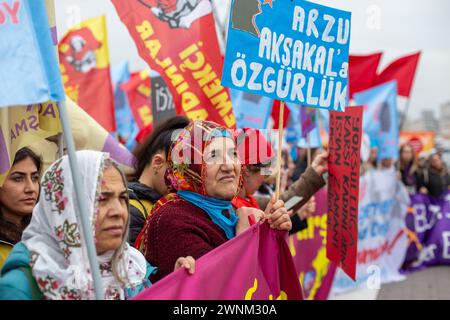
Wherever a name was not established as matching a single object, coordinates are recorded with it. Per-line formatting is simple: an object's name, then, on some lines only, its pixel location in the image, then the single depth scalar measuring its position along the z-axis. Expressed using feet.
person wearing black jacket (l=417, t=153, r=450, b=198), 37.88
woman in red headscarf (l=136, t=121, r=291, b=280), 9.66
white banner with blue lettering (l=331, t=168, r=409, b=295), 30.45
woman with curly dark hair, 10.23
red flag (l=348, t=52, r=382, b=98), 32.65
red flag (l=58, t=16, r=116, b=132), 22.25
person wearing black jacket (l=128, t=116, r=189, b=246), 12.17
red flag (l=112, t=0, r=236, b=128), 16.05
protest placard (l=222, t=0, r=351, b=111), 11.10
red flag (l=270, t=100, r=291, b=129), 25.05
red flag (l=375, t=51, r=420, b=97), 33.63
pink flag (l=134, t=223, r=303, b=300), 8.16
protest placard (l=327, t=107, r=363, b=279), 13.37
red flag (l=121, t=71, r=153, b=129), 33.86
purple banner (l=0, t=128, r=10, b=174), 9.79
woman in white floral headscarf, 7.06
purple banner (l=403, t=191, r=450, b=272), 36.47
